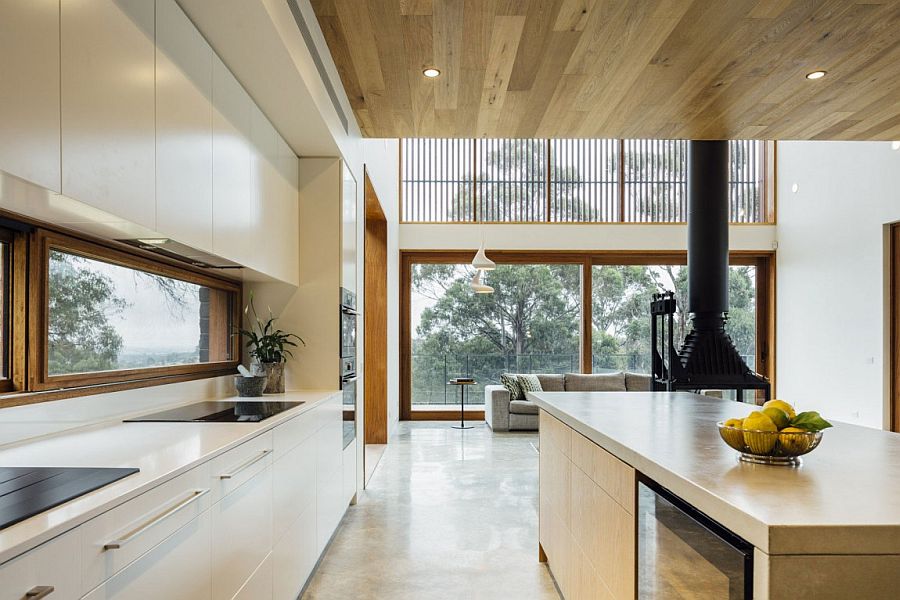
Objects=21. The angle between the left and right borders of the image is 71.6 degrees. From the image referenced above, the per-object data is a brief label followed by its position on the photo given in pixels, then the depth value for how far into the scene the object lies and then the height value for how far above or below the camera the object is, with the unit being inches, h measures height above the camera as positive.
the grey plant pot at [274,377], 138.9 -16.2
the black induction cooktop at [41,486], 41.5 -13.9
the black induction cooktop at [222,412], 91.4 -17.4
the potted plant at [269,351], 139.3 -10.6
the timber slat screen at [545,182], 340.5 +66.9
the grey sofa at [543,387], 295.9 -42.9
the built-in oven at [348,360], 153.0 -14.3
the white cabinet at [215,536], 41.8 -22.7
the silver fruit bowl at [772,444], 57.7 -13.2
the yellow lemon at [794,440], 57.5 -12.7
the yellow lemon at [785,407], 60.6 -10.2
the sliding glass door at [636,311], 334.3 -3.9
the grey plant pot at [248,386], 130.2 -17.0
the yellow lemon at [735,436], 60.1 -12.9
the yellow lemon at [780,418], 59.1 -10.9
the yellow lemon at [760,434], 58.4 -12.2
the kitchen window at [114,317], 79.4 -2.0
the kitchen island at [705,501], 40.4 -16.9
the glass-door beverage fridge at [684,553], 44.4 -20.6
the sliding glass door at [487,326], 334.6 -11.9
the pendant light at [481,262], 266.8 +18.0
